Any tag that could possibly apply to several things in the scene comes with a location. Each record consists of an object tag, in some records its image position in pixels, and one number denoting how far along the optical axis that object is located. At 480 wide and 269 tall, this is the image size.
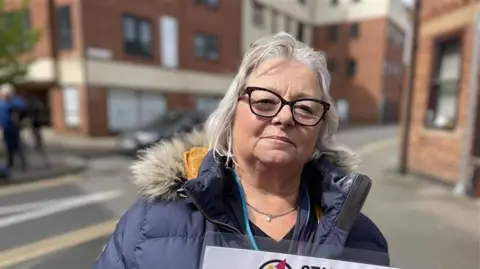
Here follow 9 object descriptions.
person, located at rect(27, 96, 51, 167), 8.08
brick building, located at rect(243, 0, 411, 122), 6.62
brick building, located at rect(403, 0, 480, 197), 6.38
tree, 8.19
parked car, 10.48
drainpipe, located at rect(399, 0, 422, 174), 8.30
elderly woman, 1.17
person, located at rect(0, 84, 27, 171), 7.58
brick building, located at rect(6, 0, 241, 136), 14.39
